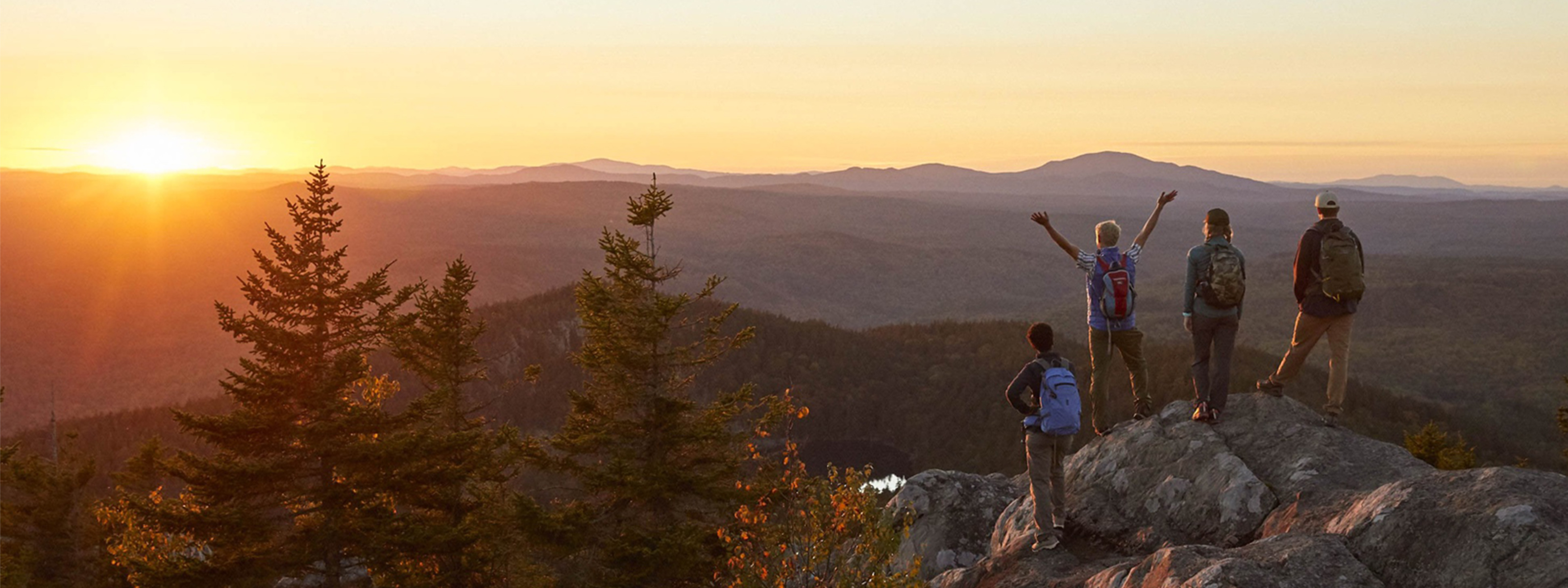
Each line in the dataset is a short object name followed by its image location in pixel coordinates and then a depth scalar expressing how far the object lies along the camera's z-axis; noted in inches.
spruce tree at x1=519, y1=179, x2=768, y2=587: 629.9
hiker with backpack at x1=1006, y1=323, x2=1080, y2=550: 448.8
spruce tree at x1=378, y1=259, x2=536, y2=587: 638.5
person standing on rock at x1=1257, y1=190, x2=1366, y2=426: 483.5
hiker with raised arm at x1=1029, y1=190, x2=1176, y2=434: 497.7
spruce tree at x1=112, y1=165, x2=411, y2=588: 608.1
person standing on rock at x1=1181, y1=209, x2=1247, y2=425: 486.3
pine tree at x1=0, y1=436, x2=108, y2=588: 966.4
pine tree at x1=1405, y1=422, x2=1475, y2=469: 964.0
